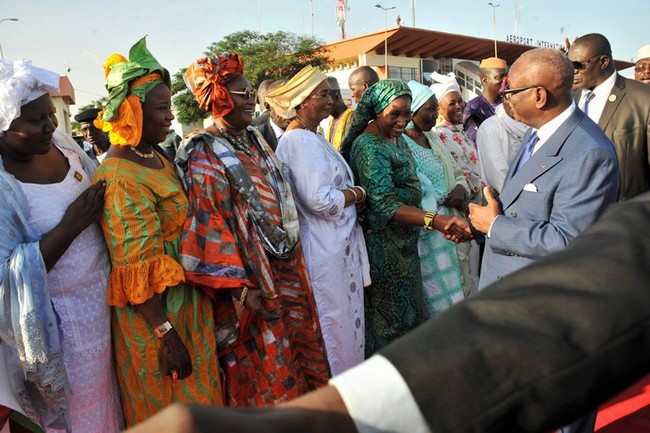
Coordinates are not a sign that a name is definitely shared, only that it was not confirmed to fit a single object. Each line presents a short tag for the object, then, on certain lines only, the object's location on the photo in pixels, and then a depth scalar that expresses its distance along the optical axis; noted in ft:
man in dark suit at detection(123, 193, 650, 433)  2.11
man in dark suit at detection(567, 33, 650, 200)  12.57
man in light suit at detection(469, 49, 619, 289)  7.23
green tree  110.42
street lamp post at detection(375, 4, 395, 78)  117.91
